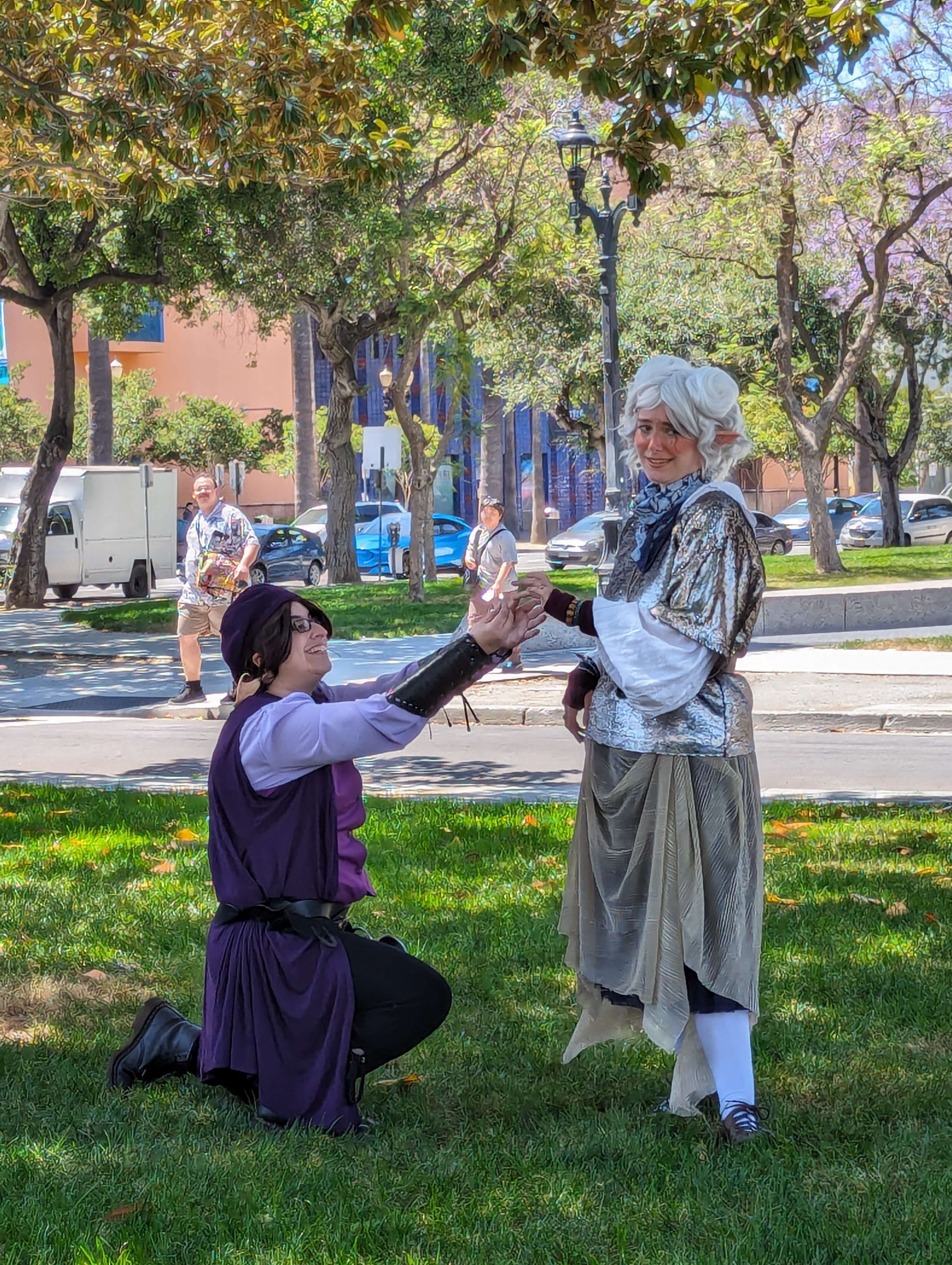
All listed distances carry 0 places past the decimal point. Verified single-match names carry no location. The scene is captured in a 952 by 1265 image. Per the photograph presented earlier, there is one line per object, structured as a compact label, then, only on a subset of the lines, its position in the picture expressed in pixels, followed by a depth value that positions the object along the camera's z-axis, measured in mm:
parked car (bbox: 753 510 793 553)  40525
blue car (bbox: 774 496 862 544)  46531
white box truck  27922
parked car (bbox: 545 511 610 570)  36312
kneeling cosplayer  3705
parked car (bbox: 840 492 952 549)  40531
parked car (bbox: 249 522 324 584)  32312
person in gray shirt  14727
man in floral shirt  13016
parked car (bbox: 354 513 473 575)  36781
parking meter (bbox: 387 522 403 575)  34031
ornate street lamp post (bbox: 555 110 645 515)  17062
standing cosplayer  3648
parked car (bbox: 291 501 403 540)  38406
